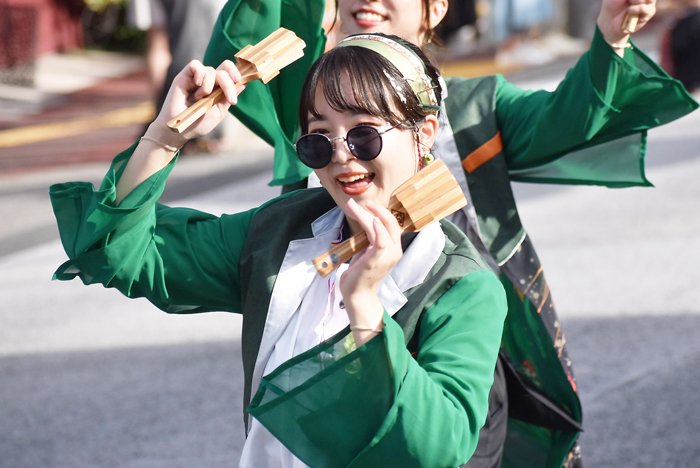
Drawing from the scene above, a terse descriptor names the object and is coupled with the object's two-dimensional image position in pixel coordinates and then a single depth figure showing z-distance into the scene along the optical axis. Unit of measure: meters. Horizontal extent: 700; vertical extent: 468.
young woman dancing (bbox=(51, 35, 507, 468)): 2.55
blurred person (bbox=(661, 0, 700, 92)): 16.10
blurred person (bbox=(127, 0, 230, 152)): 15.65
